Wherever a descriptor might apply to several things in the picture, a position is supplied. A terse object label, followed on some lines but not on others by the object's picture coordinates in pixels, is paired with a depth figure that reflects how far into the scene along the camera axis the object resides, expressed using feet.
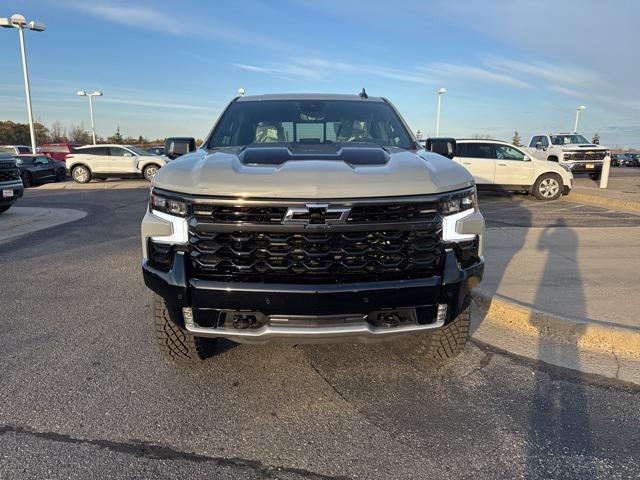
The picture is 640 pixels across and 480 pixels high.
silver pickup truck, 8.43
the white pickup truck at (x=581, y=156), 63.87
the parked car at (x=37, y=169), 69.50
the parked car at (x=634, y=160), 143.17
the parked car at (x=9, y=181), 33.53
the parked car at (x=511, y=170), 46.03
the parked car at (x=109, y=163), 73.20
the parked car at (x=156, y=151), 86.55
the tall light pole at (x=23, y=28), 80.12
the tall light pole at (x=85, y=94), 139.54
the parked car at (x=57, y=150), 119.34
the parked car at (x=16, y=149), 101.43
